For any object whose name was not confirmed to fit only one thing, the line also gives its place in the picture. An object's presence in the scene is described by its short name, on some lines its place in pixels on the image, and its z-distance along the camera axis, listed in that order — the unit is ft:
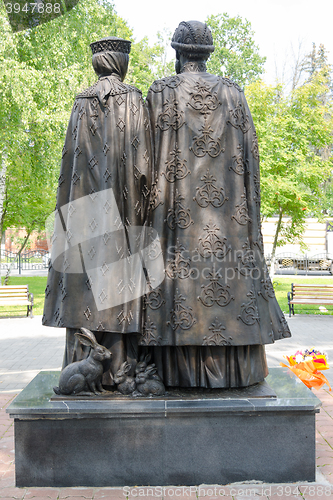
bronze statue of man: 11.54
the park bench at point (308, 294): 38.09
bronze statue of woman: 11.41
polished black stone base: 10.80
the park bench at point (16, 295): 38.14
